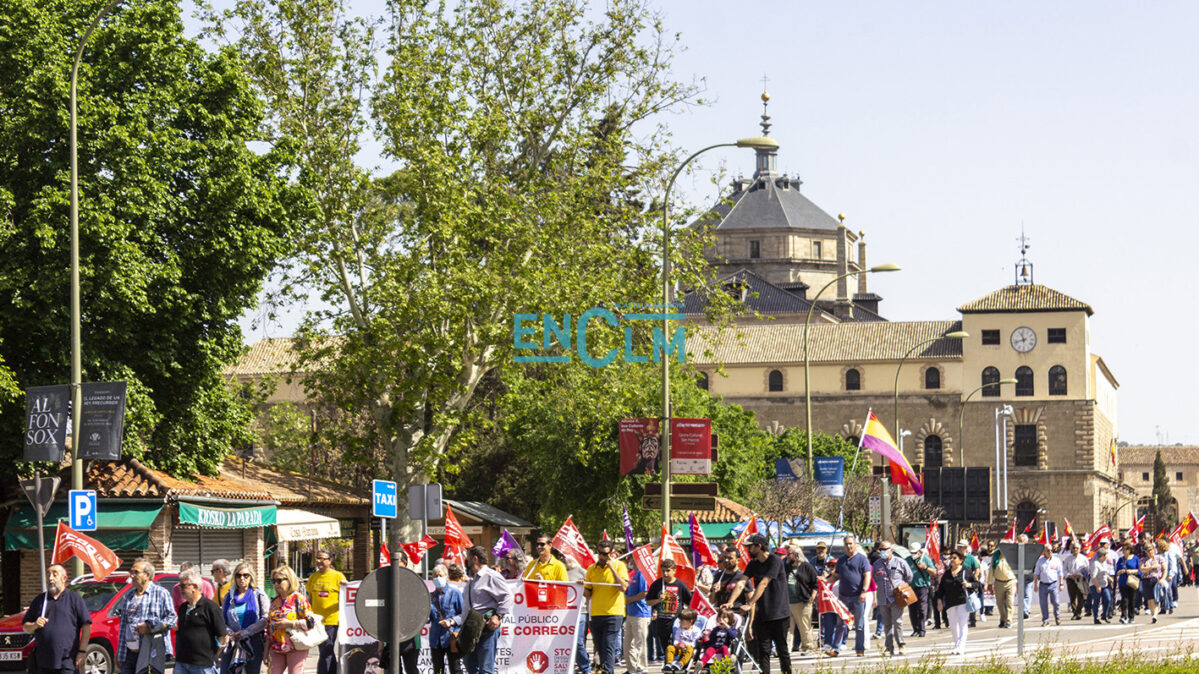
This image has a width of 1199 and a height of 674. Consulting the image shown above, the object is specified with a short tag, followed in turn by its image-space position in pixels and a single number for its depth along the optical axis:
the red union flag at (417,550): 22.98
